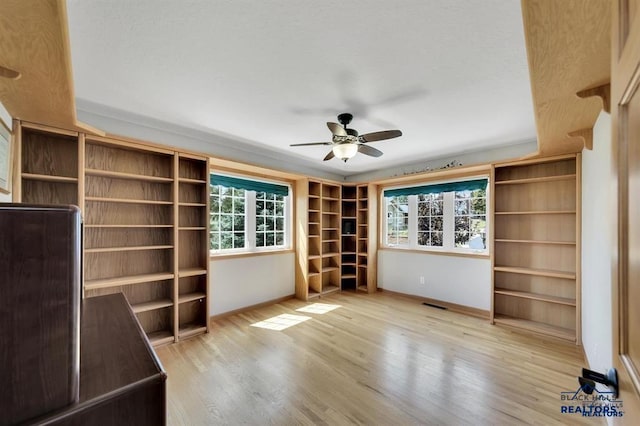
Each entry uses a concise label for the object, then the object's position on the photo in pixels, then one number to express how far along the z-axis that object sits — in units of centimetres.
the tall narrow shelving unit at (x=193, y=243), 311
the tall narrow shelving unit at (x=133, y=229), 255
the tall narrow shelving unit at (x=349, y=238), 519
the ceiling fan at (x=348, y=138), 230
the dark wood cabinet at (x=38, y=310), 48
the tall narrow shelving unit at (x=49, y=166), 219
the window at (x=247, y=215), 374
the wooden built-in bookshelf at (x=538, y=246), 298
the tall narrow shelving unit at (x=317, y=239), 452
